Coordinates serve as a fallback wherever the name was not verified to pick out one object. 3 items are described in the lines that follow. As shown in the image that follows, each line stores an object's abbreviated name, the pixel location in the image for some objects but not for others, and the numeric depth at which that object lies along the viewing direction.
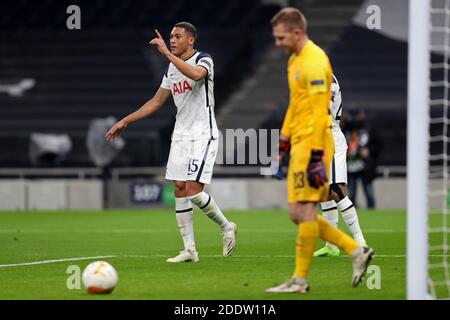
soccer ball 13.74
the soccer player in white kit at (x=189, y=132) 18.92
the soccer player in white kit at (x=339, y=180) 19.97
